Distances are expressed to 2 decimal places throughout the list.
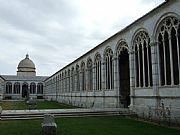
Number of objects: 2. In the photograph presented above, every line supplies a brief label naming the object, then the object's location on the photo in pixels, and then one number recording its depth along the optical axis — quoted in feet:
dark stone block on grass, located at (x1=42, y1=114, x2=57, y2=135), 24.76
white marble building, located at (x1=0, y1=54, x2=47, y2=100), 180.55
